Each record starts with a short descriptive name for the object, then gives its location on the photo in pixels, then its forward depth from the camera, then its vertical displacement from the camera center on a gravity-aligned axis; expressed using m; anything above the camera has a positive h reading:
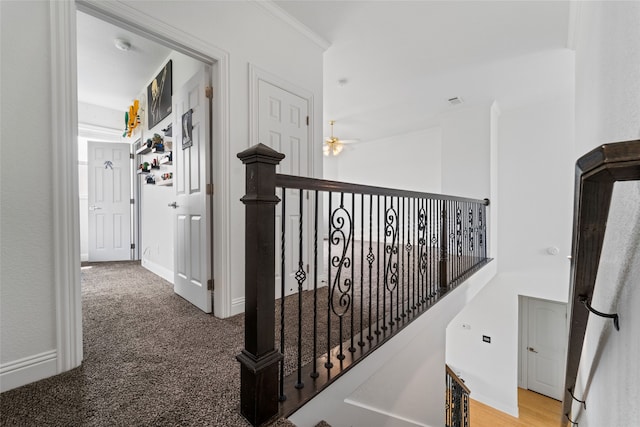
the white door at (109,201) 4.61 +0.13
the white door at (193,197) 2.19 +0.10
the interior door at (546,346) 5.22 -2.69
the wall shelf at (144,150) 3.72 +0.83
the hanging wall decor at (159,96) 3.12 +1.37
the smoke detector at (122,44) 2.85 +1.73
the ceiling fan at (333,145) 5.46 +1.29
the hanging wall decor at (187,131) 2.44 +0.71
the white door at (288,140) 2.40 +0.63
